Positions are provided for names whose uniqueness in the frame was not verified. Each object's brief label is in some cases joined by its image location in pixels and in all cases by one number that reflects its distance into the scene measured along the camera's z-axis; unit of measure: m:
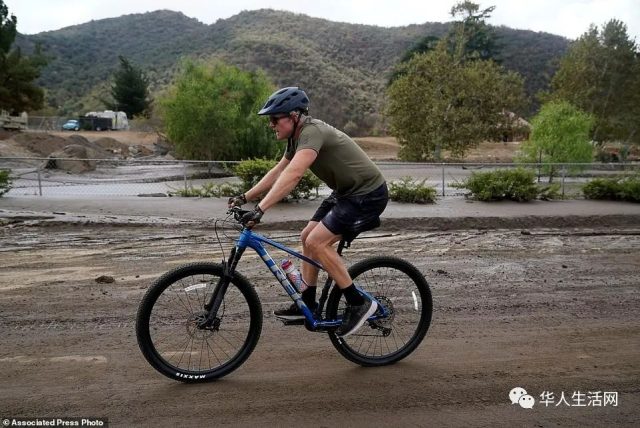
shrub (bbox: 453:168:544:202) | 14.89
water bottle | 4.30
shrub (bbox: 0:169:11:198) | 14.63
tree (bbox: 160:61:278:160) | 30.67
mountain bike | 4.03
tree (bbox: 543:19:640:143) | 41.00
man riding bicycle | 4.02
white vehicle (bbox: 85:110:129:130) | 60.32
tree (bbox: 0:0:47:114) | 42.06
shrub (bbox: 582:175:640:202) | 15.01
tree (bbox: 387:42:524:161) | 35.69
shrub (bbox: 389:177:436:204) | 14.82
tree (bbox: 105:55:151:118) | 63.19
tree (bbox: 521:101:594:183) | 21.62
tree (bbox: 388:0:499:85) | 42.09
